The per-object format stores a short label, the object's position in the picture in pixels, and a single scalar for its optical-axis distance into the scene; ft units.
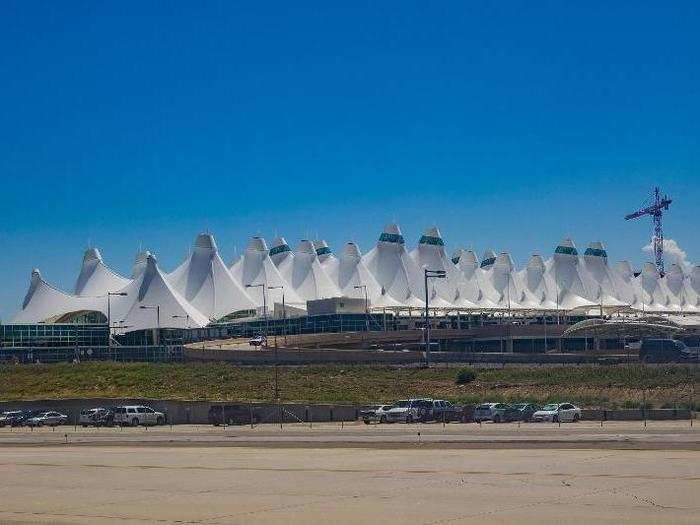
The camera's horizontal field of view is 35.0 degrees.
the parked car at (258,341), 356.36
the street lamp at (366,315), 407.69
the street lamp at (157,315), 406.00
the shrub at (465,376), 260.42
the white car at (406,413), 188.24
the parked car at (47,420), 215.51
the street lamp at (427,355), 285.93
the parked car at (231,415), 196.85
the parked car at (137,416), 205.67
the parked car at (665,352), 297.94
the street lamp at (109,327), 410.37
